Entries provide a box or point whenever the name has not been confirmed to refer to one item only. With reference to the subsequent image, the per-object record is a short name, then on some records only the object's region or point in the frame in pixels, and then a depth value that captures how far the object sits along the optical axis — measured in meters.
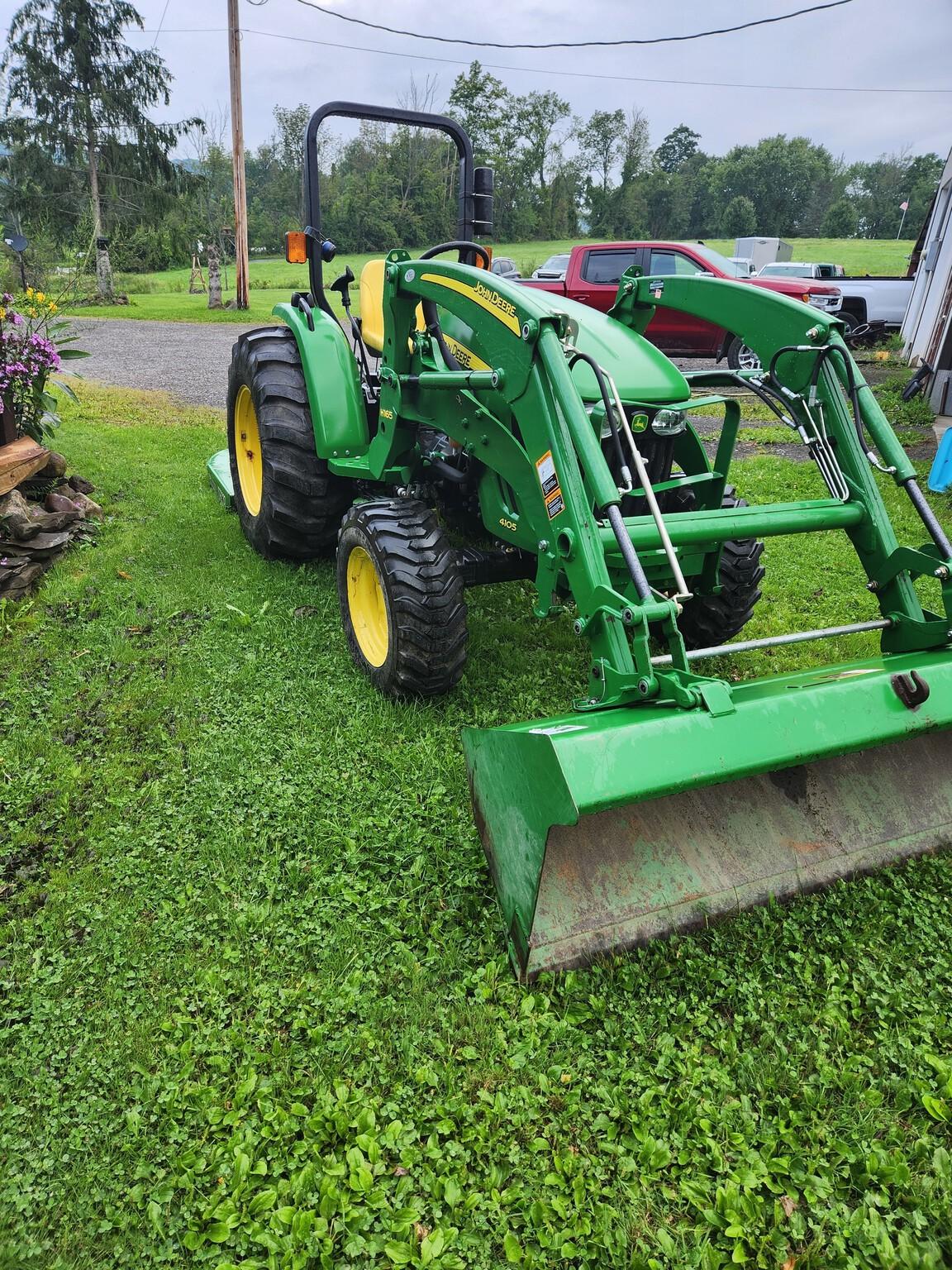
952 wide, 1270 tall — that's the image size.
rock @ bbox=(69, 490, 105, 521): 5.67
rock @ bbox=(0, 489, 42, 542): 4.98
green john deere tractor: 2.24
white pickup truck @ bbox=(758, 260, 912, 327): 17.27
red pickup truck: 12.27
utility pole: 16.36
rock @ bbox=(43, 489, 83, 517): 5.47
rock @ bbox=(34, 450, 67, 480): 5.55
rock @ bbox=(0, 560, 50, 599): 4.75
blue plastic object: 6.55
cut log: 5.00
